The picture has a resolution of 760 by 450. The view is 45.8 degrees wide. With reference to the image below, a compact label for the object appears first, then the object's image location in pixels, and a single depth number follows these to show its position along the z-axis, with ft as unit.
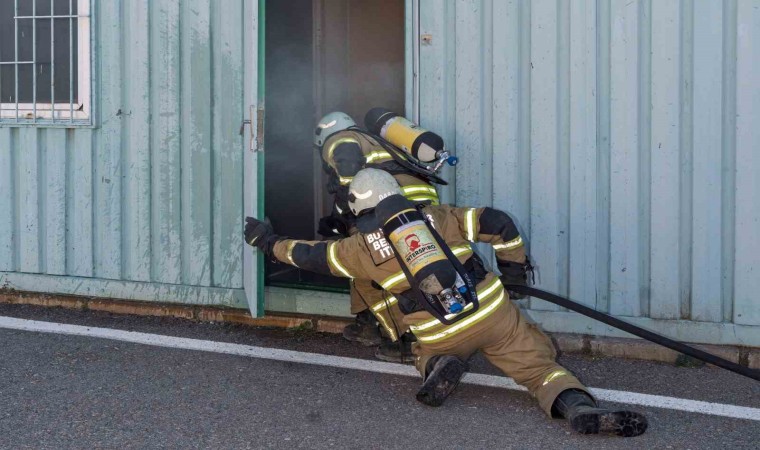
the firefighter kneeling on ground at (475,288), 14.47
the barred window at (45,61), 21.02
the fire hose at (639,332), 14.42
